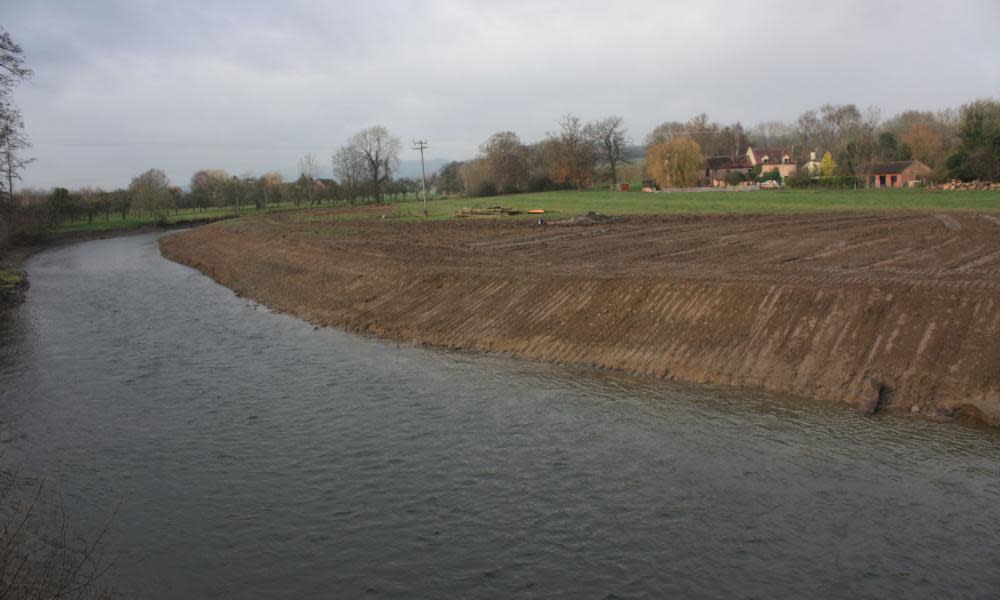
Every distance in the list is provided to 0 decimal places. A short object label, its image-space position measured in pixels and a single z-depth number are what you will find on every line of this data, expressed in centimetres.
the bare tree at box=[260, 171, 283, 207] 11321
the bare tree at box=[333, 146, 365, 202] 12850
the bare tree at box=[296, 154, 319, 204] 11719
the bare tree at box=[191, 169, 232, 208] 11088
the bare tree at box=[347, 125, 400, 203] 12706
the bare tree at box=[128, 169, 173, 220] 9381
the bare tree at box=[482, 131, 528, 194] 9925
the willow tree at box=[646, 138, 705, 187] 8544
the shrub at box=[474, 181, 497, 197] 9900
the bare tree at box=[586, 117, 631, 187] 10906
